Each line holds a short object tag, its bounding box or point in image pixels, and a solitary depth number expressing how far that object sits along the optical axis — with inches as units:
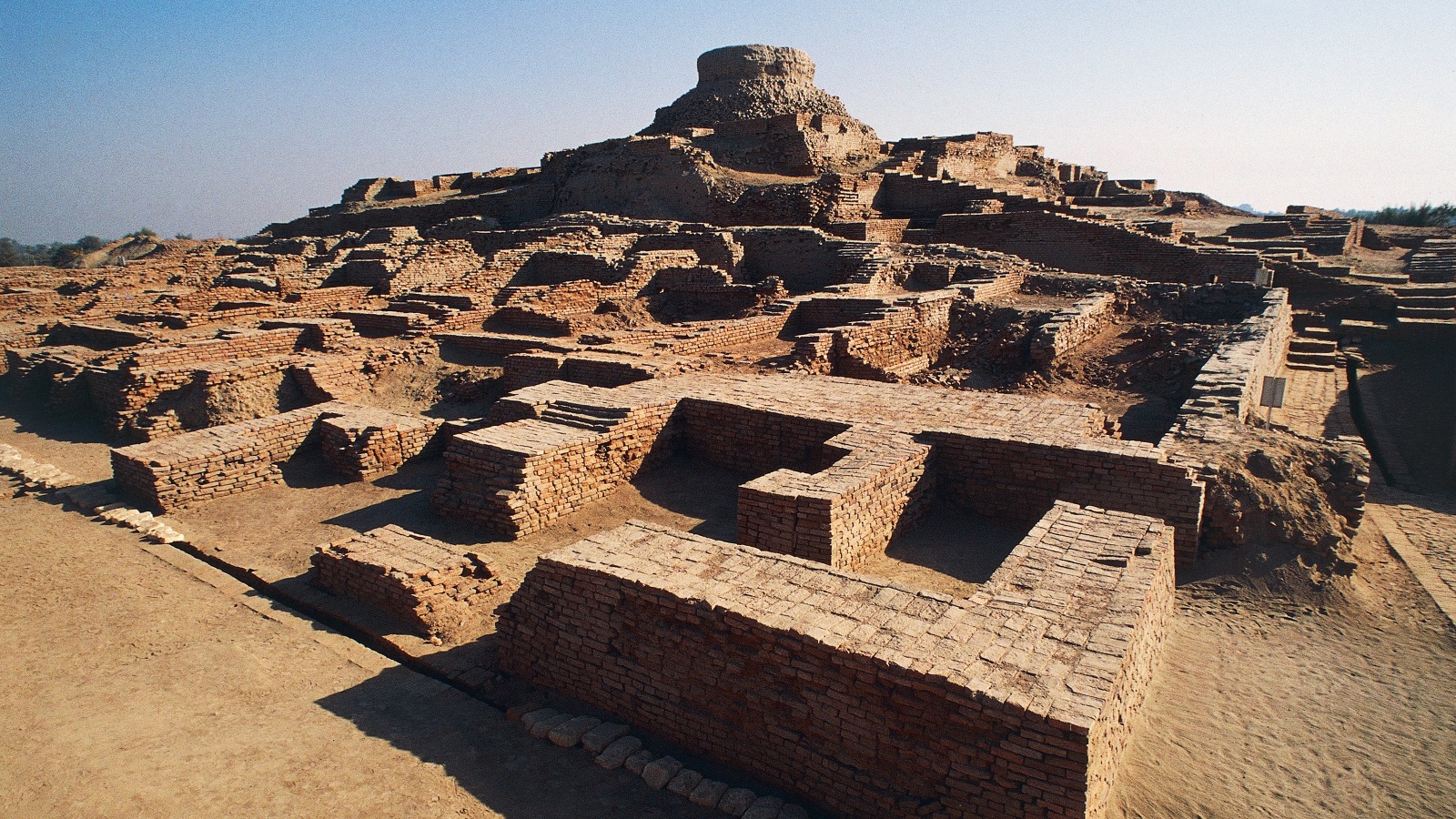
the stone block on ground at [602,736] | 160.9
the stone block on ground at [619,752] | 156.4
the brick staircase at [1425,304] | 501.7
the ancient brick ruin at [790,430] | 142.3
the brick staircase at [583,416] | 284.5
